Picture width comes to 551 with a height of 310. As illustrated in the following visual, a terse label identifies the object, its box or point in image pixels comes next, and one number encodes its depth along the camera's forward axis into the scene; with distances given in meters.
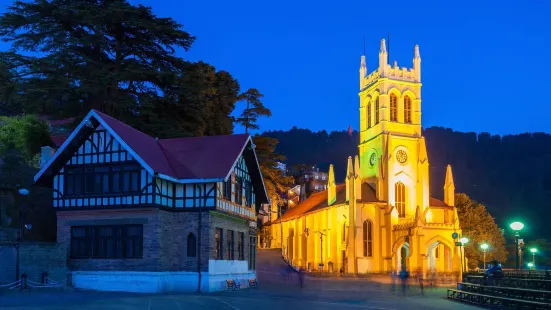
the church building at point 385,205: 67.25
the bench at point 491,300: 20.96
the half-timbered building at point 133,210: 30.23
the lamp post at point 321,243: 75.61
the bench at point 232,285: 33.00
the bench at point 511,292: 22.19
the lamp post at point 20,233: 28.61
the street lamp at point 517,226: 25.57
